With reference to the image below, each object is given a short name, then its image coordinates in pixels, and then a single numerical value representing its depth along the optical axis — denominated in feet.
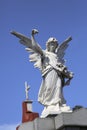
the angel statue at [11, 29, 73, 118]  40.67
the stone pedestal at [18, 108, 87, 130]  36.10
